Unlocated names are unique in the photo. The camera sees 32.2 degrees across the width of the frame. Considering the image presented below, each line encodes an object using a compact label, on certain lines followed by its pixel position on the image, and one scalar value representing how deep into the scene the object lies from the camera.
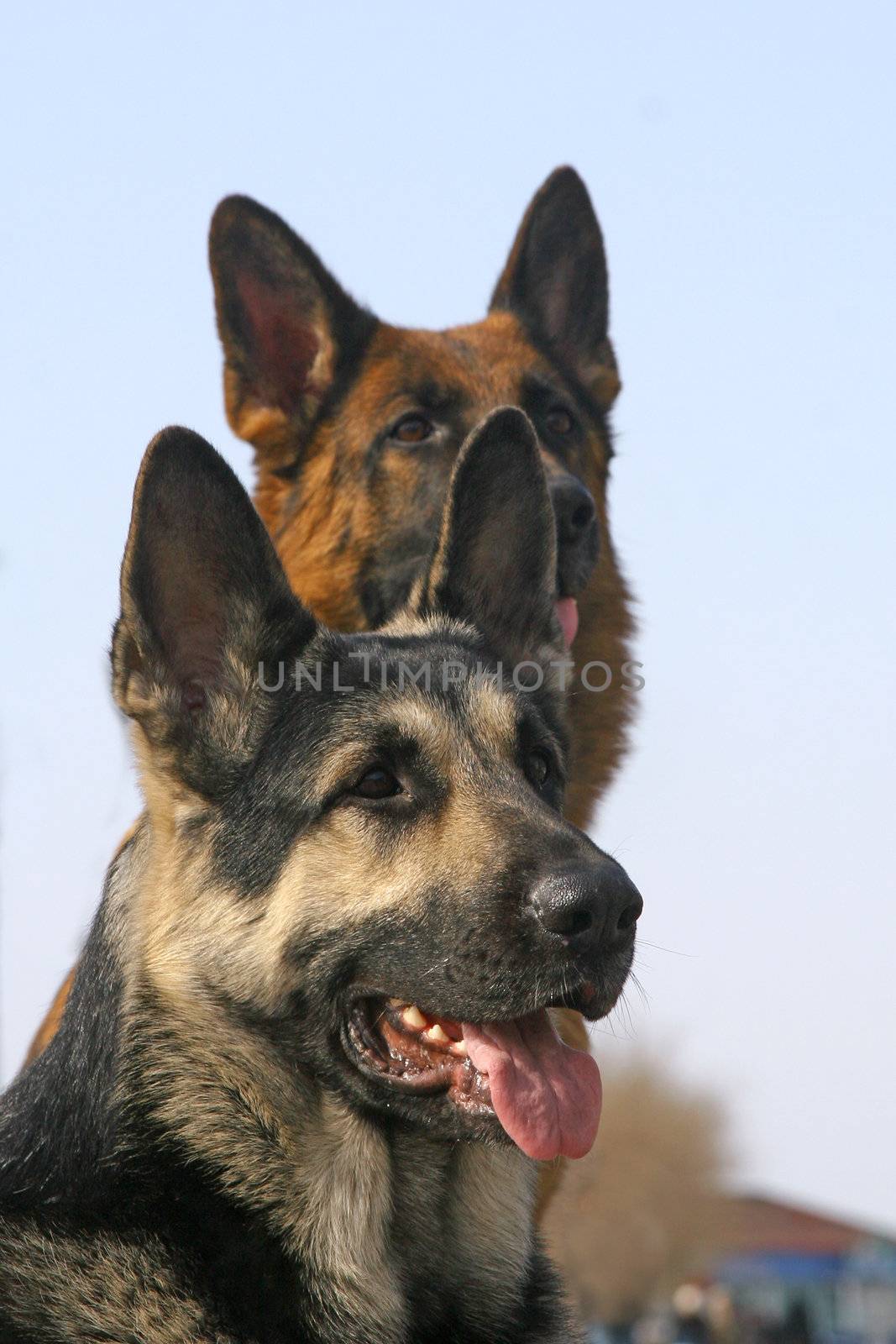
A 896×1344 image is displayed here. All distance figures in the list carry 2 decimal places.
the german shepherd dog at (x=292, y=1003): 3.70
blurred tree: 23.16
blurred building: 38.00
